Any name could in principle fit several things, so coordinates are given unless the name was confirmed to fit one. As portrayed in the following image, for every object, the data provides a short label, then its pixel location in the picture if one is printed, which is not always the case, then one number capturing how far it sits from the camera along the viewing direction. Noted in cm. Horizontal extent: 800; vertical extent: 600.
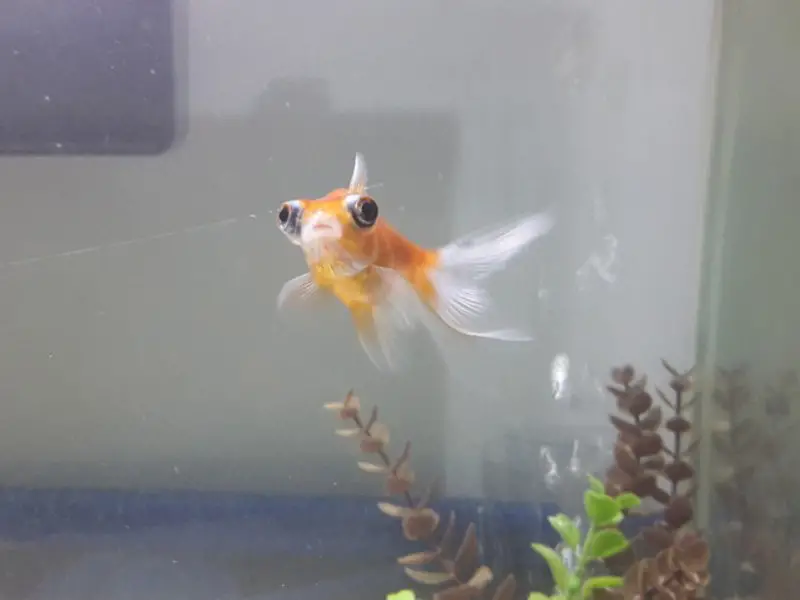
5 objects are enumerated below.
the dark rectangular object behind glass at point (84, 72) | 36
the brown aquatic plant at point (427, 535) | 27
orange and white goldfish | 22
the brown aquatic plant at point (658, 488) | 23
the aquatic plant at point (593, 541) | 23
